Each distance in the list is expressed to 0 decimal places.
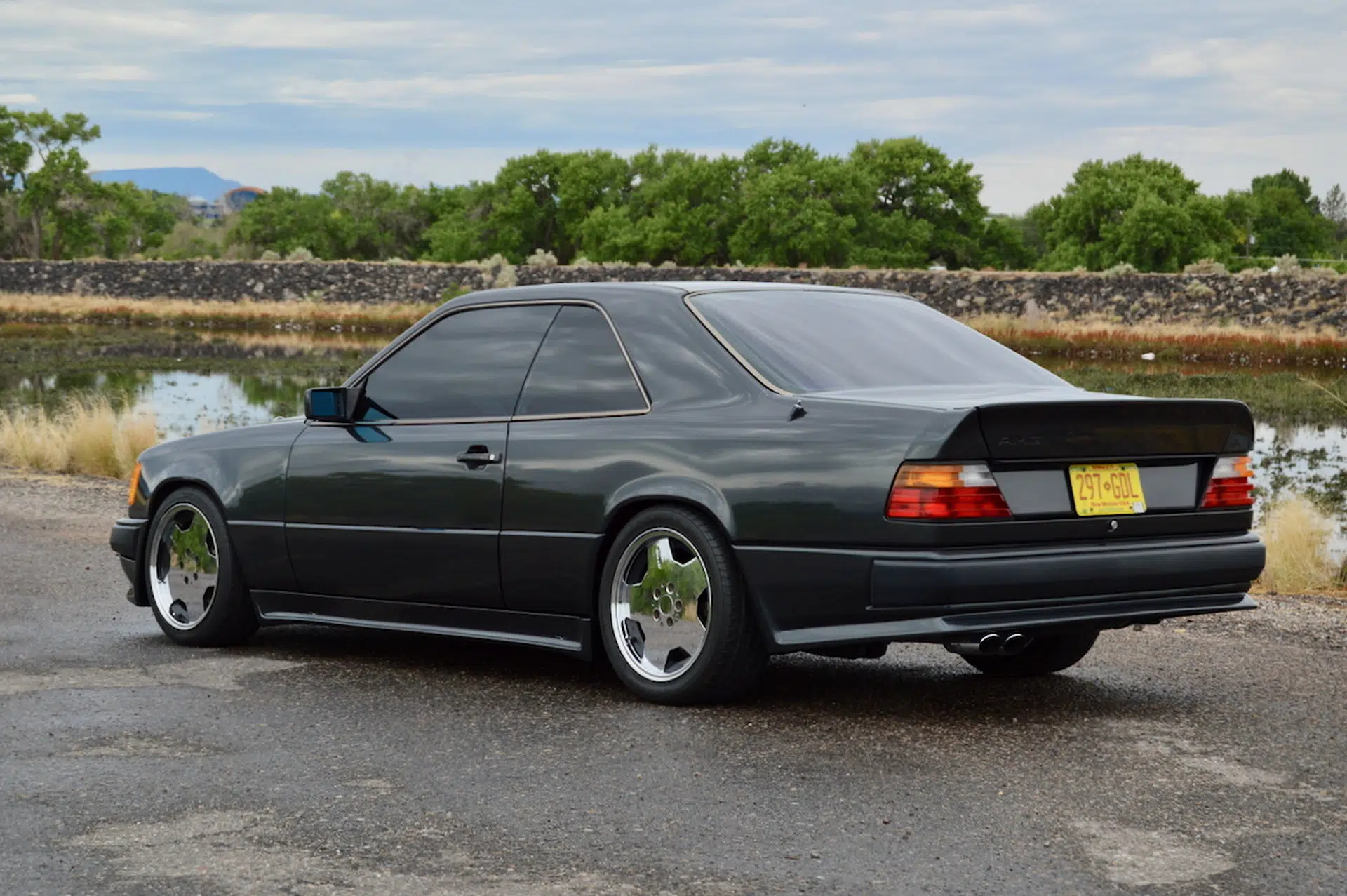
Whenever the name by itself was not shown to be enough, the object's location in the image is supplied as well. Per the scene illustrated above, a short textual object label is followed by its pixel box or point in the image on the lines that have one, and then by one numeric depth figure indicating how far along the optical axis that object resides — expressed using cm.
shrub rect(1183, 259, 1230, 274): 5547
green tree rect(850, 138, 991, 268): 9600
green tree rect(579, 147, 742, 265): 9731
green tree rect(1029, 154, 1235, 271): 9456
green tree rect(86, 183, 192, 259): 9825
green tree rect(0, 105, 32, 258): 9712
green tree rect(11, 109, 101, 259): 9638
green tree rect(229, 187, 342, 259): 11362
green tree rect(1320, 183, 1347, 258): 16775
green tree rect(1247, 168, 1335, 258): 12575
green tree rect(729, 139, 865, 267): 9275
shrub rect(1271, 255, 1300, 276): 5103
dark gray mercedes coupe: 567
